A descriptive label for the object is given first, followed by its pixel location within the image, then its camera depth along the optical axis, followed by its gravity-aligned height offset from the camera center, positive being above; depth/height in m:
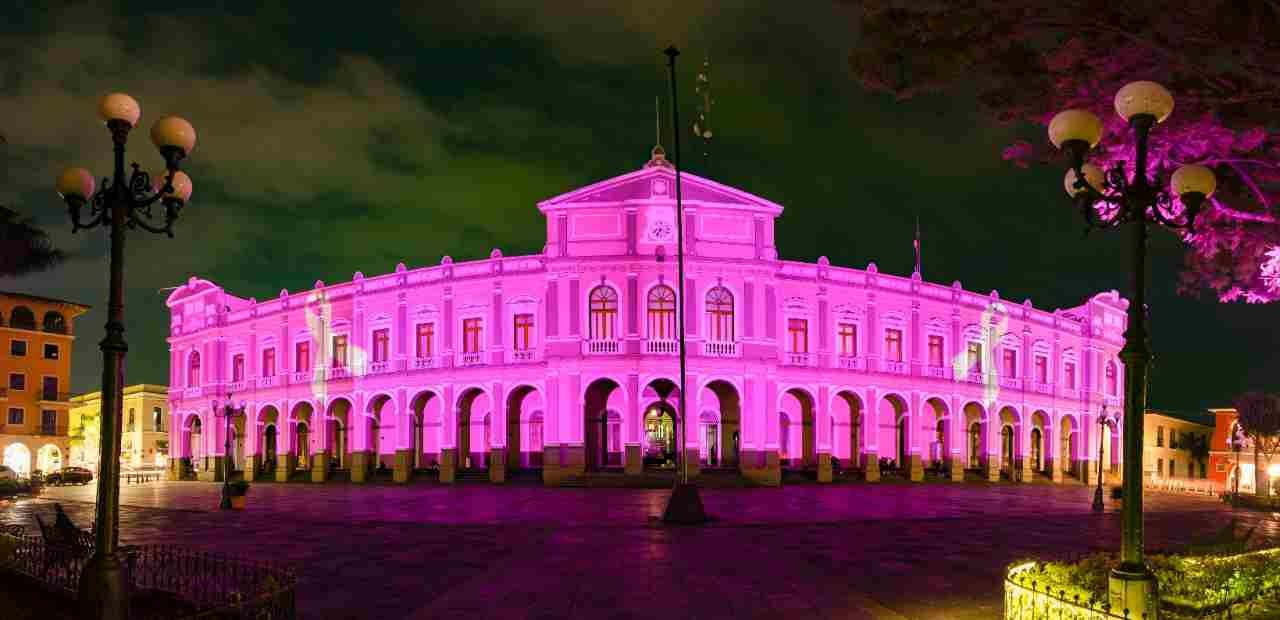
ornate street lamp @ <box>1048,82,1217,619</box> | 8.46 +1.17
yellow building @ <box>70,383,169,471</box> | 86.88 -5.69
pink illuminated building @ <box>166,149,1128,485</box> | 41.09 +0.12
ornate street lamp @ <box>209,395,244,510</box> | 29.45 -3.47
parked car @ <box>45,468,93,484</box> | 55.91 -6.28
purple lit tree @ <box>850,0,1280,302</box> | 10.89 +3.70
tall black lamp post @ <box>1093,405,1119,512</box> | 31.32 -4.34
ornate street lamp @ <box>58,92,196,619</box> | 9.05 +1.41
